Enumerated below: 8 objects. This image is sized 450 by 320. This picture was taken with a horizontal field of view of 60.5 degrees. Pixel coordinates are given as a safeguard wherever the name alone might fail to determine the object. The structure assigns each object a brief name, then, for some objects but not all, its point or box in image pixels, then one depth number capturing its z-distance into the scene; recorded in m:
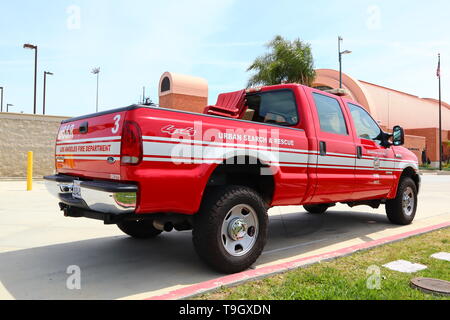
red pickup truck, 3.27
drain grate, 3.29
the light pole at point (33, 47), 24.54
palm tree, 27.66
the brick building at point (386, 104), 25.47
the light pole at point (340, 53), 29.90
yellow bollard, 12.38
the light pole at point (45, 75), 33.38
